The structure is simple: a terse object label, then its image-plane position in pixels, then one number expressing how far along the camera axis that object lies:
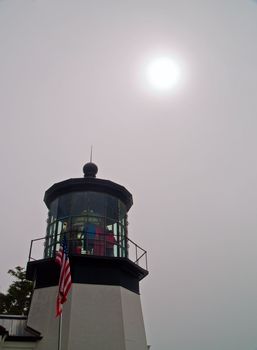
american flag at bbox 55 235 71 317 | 8.96
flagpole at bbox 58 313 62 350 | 8.59
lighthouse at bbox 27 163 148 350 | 9.89
